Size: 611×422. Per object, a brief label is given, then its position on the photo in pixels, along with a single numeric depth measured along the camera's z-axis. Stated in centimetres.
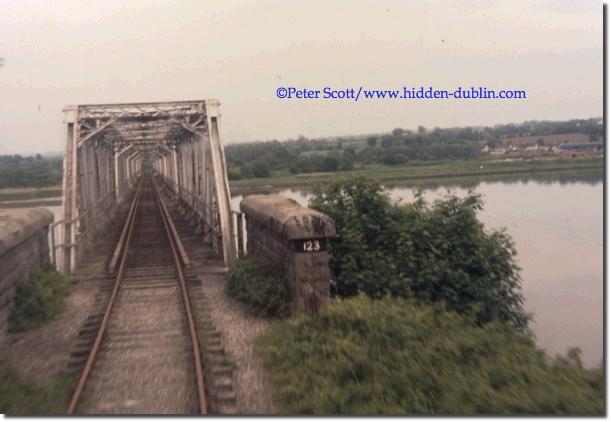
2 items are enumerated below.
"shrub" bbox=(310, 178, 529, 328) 1196
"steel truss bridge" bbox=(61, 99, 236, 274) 1667
